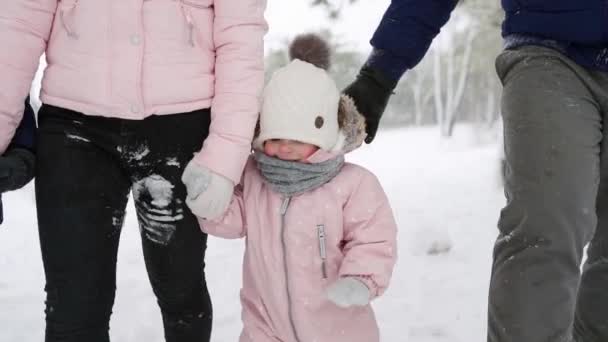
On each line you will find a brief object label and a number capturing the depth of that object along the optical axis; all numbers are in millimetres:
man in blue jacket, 1294
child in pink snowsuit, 1661
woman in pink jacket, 1559
